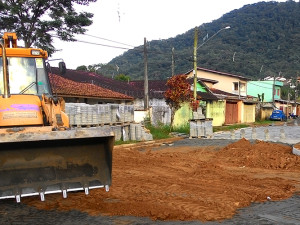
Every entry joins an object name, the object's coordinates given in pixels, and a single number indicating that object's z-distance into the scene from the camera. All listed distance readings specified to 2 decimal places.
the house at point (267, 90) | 67.38
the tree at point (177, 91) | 25.23
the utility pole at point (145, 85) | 24.80
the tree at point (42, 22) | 21.98
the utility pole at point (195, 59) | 26.18
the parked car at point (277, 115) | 51.81
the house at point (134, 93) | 28.36
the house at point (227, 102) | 37.69
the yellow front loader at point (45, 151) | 6.04
